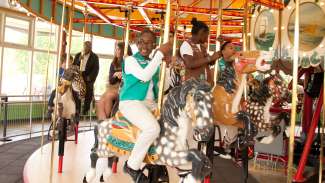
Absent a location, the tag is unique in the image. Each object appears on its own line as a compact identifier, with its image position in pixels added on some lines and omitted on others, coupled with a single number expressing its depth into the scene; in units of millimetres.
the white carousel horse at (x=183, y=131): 2477
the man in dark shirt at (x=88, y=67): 6129
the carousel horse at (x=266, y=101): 4270
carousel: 2660
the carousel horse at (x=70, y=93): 5136
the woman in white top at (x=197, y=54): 3557
